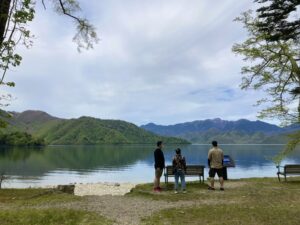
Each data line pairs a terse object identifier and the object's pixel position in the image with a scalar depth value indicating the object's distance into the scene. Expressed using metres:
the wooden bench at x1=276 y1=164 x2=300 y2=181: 14.80
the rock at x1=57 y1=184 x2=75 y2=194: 13.00
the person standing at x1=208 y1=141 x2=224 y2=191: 12.44
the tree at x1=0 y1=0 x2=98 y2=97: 4.55
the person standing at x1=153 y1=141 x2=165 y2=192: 12.15
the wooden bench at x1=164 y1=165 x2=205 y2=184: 14.18
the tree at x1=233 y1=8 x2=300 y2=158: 16.22
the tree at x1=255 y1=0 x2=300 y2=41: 10.71
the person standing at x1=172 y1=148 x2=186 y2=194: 12.17
